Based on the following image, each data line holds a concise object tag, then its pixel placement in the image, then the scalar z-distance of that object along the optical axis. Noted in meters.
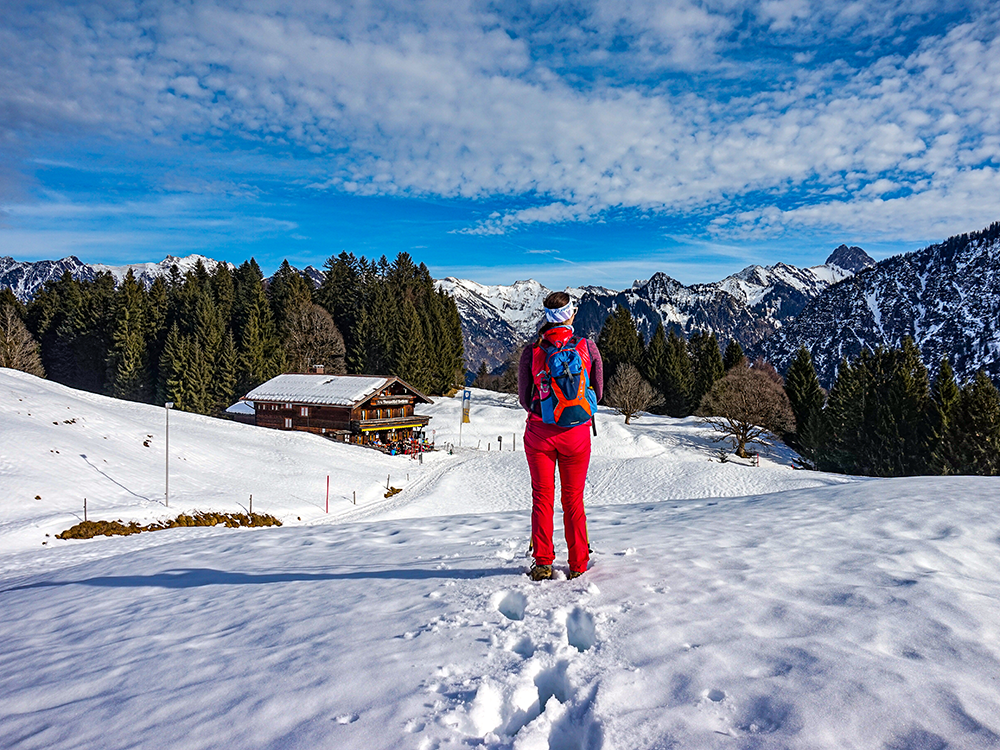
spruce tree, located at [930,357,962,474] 35.34
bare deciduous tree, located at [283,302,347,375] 72.00
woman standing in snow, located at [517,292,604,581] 4.88
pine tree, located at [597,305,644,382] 80.21
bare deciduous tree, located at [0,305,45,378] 57.31
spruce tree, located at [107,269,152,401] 64.62
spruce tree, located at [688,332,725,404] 70.38
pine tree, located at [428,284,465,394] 75.94
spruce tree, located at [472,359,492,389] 120.88
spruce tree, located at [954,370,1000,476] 33.38
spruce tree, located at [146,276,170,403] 66.88
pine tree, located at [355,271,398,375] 72.69
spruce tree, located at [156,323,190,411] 59.34
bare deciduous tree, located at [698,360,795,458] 48.19
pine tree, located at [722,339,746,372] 73.75
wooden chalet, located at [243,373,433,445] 45.12
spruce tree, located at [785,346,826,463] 53.79
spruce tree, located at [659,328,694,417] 72.19
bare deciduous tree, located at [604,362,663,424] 60.38
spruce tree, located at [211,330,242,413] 62.03
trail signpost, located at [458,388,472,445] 50.44
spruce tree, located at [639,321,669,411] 74.31
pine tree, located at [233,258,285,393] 63.75
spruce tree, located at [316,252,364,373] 81.44
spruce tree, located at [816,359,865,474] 44.50
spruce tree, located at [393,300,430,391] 69.56
